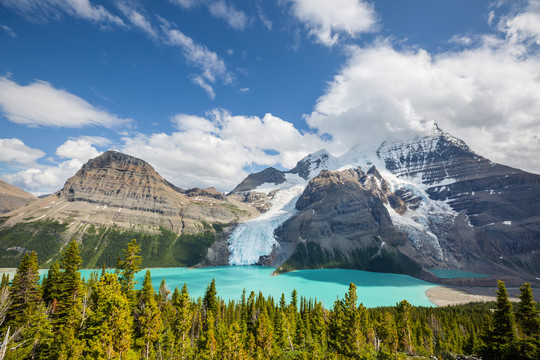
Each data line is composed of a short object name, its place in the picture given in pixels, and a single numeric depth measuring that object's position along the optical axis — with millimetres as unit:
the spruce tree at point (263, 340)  44250
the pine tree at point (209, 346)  38406
